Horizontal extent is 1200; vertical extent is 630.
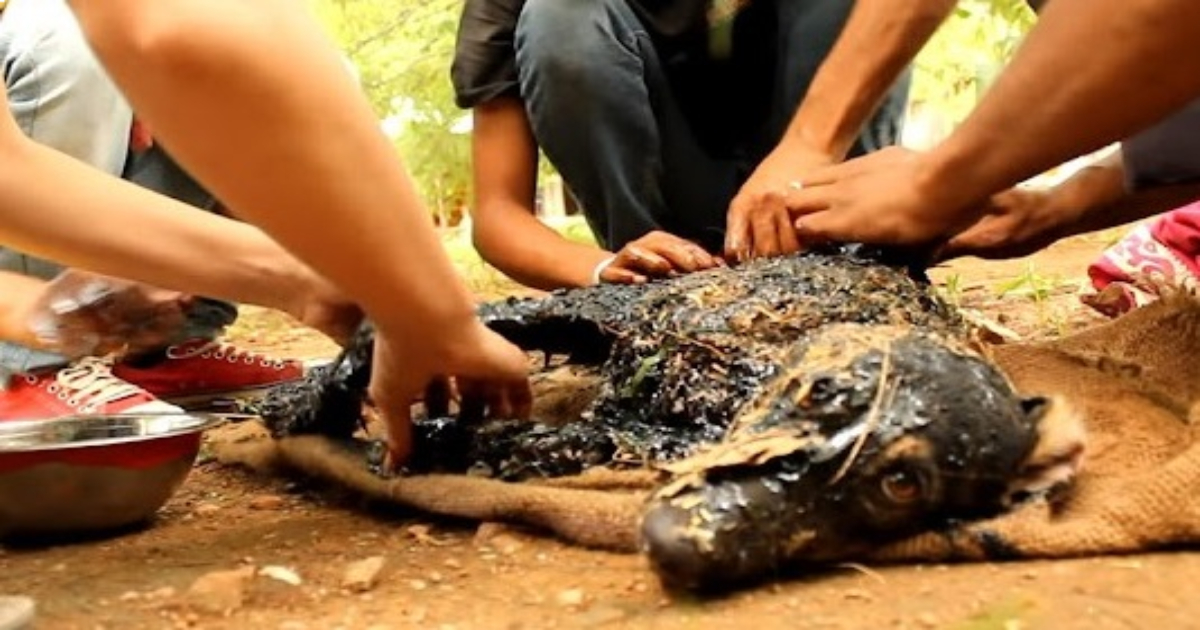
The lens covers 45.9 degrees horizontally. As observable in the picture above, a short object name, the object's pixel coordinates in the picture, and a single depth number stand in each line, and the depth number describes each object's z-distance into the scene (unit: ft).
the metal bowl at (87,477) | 5.17
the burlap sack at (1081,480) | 4.09
